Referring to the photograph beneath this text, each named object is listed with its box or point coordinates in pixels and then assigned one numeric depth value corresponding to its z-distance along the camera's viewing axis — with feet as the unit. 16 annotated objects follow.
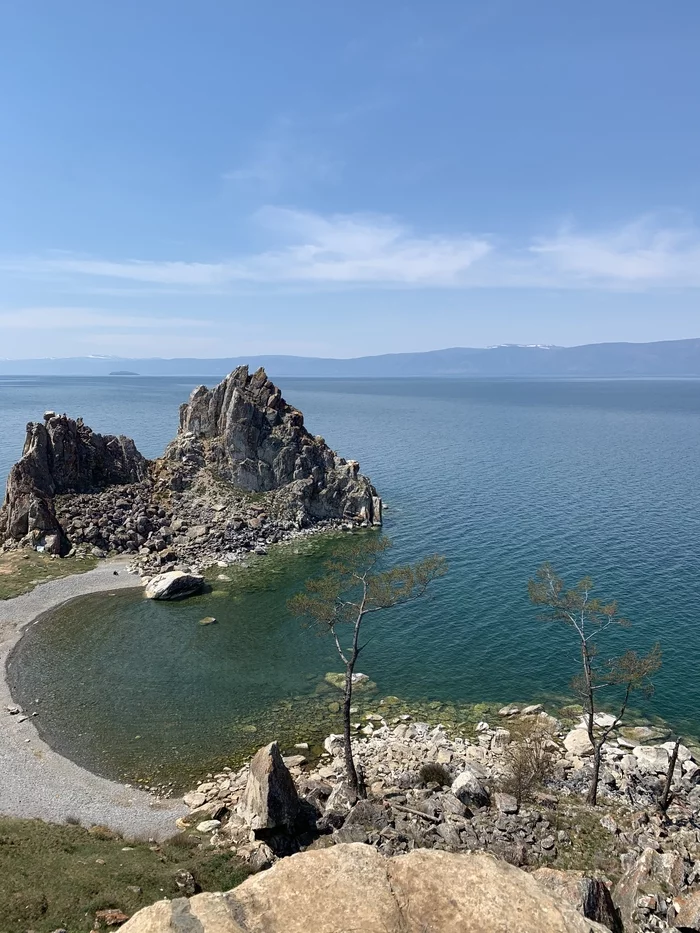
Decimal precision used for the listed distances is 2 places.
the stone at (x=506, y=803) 113.29
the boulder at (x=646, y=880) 85.30
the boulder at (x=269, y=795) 107.45
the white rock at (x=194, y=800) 125.39
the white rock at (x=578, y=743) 141.38
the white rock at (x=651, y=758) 133.91
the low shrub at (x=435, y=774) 127.65
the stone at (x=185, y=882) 88.58
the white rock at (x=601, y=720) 153.35
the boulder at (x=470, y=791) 117.50
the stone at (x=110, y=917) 76.73
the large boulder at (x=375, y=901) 54.44
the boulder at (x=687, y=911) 79.41
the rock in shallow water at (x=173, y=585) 239.50
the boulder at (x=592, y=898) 78.33
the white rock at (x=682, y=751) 138.72
